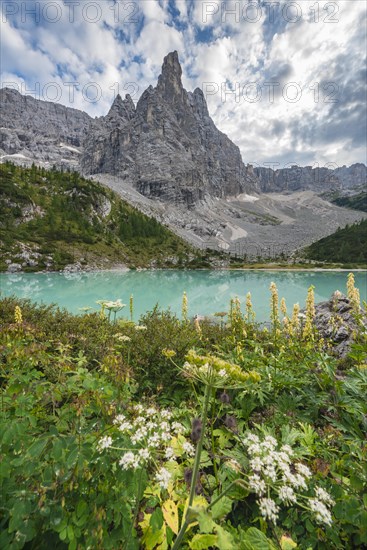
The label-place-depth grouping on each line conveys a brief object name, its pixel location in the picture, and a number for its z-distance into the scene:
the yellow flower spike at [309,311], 6.68
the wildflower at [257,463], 1.84
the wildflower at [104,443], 1.89
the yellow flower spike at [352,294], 5.94
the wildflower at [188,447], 2.24
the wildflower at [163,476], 1.81
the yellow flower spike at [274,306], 6.61
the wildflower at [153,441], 2.00
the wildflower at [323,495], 1.91
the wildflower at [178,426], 2.47
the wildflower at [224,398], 2.48
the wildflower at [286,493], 1.71
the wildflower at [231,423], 2.40
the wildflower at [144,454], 1.80
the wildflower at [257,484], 1.68
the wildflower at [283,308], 8.26
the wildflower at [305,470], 1.96
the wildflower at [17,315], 6.35
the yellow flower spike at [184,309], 9.54
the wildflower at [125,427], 2.09
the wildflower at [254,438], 2.13
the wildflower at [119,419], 2.25
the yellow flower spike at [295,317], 7.51
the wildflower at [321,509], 1.72
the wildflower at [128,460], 1.78
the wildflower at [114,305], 5.55
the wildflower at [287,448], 2.04
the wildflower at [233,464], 1.94
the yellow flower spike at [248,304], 8.34
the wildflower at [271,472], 1.76
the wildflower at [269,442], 2.02
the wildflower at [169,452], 2.06
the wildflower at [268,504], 1.68
